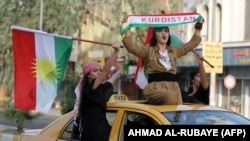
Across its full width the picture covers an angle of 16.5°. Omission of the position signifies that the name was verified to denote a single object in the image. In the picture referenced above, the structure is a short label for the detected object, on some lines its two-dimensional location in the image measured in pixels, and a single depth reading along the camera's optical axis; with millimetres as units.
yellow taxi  8137
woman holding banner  9033
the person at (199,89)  10353
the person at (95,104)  8784
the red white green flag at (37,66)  10259
